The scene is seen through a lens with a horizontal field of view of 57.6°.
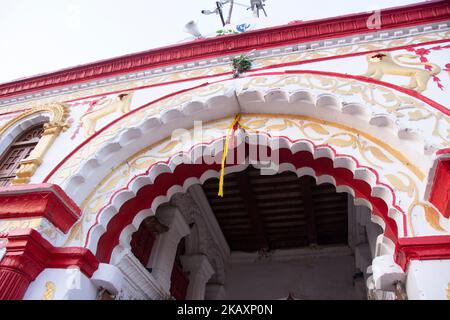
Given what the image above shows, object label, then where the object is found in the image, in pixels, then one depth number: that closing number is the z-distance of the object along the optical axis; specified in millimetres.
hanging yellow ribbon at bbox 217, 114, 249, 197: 4078
